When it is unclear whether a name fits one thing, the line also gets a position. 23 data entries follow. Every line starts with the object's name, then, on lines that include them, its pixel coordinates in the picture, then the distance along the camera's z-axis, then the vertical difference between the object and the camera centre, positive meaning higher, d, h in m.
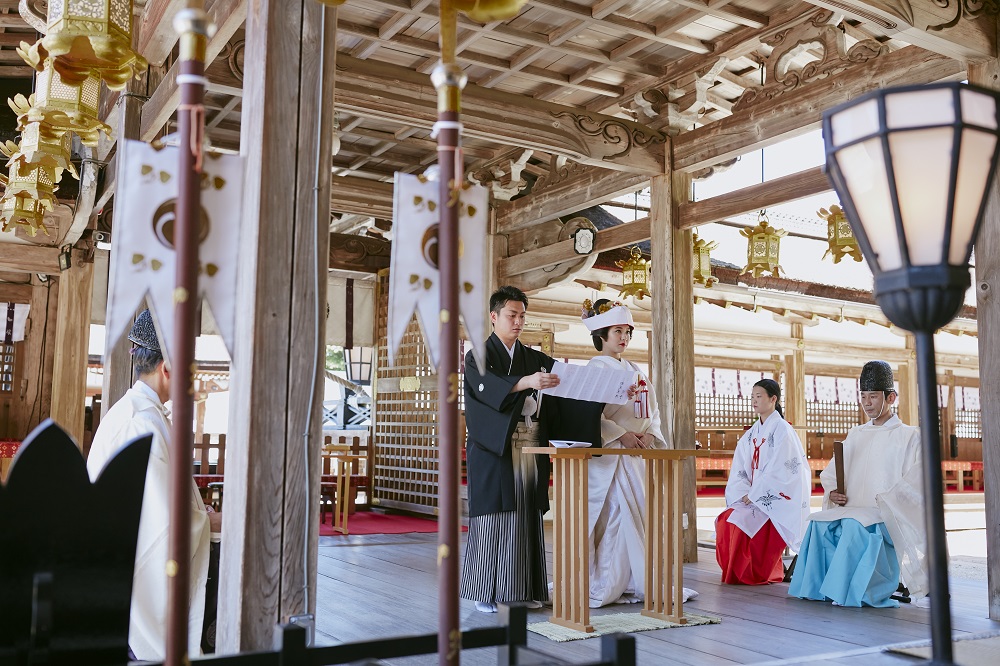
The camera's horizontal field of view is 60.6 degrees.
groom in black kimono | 4.30 -0.23
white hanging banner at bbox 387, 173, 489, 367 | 1.69 +0.34
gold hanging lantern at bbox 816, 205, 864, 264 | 6.91 +1.59
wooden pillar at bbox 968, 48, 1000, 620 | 4.02 +0.33
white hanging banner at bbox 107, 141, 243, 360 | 1.49 +0.33
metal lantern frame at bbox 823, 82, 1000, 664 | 1.46 +0.42
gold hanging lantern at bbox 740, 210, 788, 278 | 7.49 +1.62
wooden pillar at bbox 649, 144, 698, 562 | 6.12 +0.77
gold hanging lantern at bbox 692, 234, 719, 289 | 8.02 +1.61
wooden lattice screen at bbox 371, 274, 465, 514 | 9.28 -0.02
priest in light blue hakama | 4.62 -0.50
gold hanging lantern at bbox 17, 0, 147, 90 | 3.08 +1.42
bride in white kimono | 4.54 -0.31
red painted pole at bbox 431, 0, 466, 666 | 1.60 +0.16
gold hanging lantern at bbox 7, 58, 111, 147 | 3.98 +1.49
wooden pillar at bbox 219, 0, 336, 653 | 2.40 +0.25
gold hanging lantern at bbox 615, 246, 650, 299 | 8.55 +1.54
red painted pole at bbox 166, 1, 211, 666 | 1.37 +0.18
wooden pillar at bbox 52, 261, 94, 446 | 8.71 +0.82
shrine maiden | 5.29 -0.49
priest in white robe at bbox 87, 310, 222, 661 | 2.51 -0.24
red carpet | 8.02 -0.96
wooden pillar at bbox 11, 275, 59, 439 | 9.59 +0.74
